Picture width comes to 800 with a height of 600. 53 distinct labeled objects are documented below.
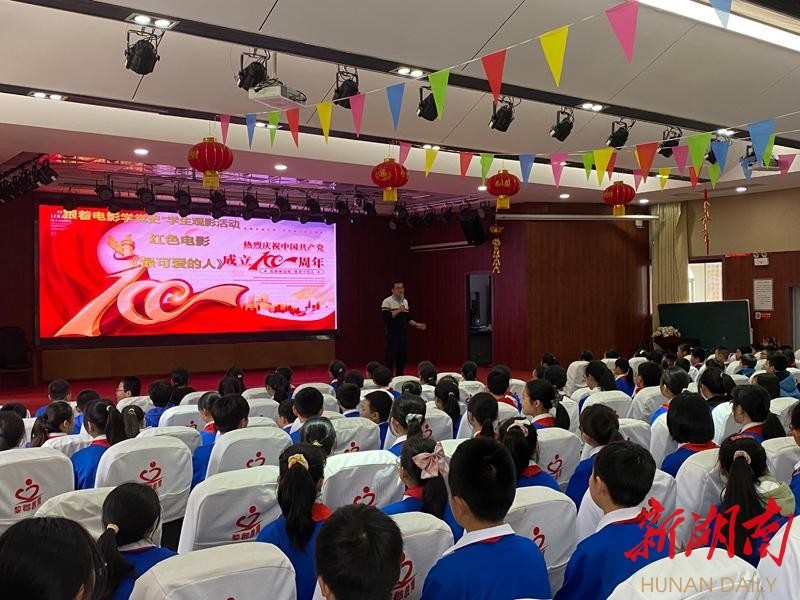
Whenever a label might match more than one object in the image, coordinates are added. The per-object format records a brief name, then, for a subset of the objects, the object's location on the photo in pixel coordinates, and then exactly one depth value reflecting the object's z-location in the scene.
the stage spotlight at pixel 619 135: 7.53
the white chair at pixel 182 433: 3.67
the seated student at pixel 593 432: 3.02
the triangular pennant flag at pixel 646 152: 6.95
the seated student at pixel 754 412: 3.47
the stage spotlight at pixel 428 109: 6.10
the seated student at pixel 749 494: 2.27
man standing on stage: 10.29
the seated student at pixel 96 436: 3.37
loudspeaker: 12.34
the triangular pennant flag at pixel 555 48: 4.31
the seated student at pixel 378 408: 4.21
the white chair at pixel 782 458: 2.98
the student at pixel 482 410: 3.52
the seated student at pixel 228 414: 3.71
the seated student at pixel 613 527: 1.89
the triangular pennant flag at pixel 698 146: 6.36
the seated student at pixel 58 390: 4.99
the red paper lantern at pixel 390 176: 6.43
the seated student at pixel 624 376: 6.15
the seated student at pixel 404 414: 3.47
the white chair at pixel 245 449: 3.28
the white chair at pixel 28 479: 2.98
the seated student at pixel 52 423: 3.89
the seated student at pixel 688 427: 3.08
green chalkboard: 11.45
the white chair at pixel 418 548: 1.89
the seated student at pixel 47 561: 1.20
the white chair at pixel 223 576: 1.54
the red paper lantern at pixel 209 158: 5.66
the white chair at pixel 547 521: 2.20
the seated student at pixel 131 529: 1.77
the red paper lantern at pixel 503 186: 7.07
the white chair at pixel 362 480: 2.76
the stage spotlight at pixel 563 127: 6.95
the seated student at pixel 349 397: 4.64
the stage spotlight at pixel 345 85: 5.86
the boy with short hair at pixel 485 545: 1.70
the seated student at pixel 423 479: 2.31
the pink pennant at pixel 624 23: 4.06
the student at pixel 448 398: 4.56
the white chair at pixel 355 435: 3.73
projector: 5.16
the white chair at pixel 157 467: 3.08
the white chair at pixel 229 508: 2.43
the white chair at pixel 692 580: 1.31
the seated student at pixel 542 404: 3.78
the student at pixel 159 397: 5.01
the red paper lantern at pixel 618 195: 8.02
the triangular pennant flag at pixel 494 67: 4.72
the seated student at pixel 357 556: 1.42
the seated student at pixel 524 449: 2.69
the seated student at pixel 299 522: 2.06
